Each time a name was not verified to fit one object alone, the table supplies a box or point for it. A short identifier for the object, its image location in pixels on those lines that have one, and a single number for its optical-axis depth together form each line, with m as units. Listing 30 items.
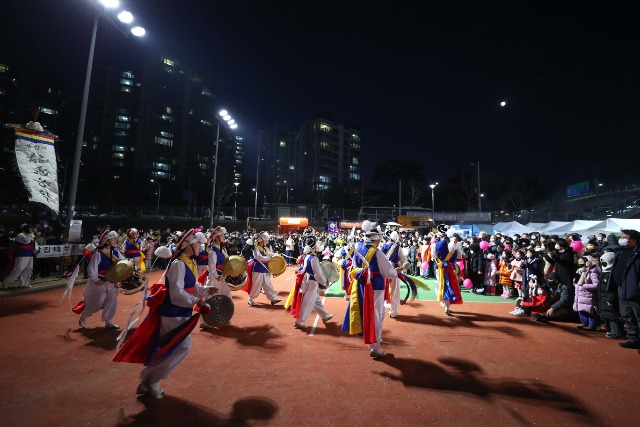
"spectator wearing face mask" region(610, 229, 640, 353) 5.71
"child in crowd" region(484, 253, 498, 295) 11.58
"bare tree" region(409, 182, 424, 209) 57.97
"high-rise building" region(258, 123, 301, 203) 94.69
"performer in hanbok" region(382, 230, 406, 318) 7.85
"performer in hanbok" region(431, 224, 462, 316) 8.20
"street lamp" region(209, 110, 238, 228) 17.86
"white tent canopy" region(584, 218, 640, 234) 13.27
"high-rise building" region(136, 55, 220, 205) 80.25
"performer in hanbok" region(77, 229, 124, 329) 6.36
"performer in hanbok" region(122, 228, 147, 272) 9.09
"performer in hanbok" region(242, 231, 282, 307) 9.23
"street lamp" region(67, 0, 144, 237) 11.30
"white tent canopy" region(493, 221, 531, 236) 19.33
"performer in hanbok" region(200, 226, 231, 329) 7.54
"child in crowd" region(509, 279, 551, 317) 7.87
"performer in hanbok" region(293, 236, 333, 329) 6.98
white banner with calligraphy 10.27
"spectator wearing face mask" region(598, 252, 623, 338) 6.27
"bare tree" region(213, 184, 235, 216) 55.65
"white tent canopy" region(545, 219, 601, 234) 15.37
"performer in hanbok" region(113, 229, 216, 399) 3.75
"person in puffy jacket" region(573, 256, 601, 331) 6.99
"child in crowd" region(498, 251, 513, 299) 10.91
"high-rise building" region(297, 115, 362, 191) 84.06
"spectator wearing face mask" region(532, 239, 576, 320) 7.56
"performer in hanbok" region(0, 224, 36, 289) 9.87
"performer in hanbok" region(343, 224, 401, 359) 5.27
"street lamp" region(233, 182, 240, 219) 41.59
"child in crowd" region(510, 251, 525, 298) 10.18
